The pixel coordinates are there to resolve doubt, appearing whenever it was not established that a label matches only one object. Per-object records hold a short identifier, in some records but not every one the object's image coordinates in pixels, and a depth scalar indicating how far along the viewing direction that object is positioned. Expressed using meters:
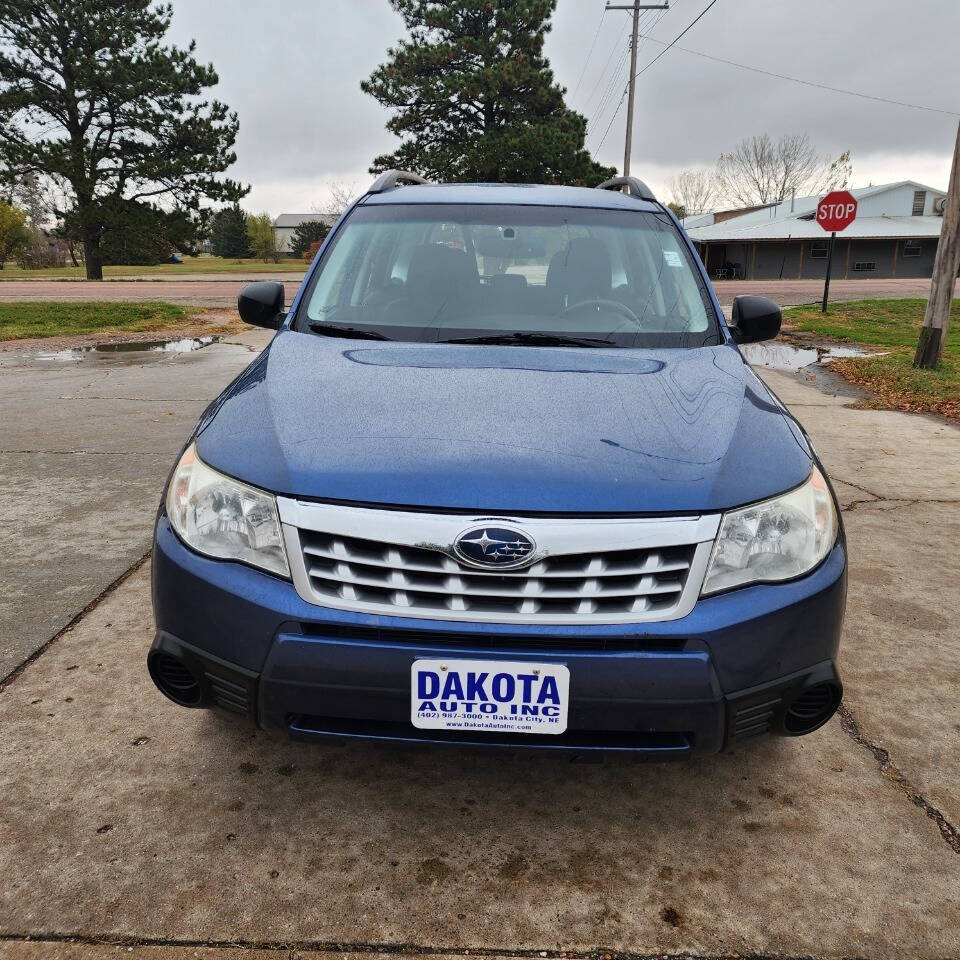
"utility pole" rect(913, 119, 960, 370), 9.77
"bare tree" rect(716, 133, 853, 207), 73.38
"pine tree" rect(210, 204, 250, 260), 89.19
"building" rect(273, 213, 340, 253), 122.00
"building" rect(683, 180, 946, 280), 48.84
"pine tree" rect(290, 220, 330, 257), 81.19
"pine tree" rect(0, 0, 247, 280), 32.78
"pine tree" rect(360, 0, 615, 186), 35.06
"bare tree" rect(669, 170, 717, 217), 87.50
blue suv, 1.86
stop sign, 18.45
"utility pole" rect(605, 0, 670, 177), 33.39
